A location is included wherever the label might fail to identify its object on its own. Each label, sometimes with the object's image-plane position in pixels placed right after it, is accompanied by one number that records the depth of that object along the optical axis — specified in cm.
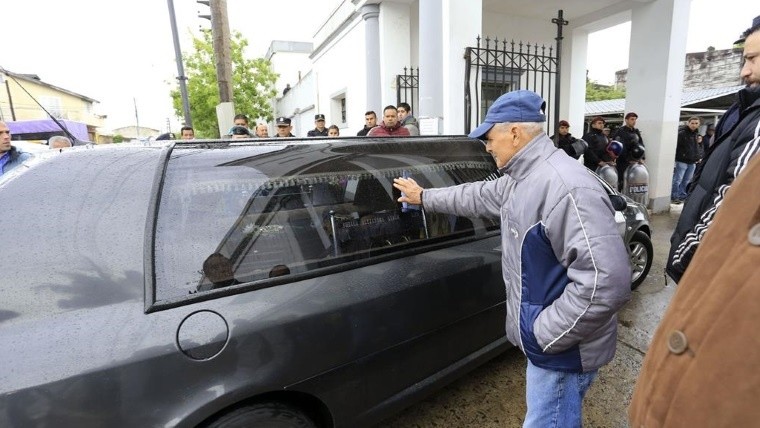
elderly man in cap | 135
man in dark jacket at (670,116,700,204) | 873
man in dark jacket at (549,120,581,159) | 735
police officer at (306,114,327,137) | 720
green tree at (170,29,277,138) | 1834
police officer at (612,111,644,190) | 765
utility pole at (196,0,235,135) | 775
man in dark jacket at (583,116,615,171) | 771
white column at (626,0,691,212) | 724
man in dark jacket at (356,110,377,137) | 645
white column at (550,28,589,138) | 937
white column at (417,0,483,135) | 546
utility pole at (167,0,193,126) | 886
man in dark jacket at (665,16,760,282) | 164
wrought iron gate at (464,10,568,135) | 554
